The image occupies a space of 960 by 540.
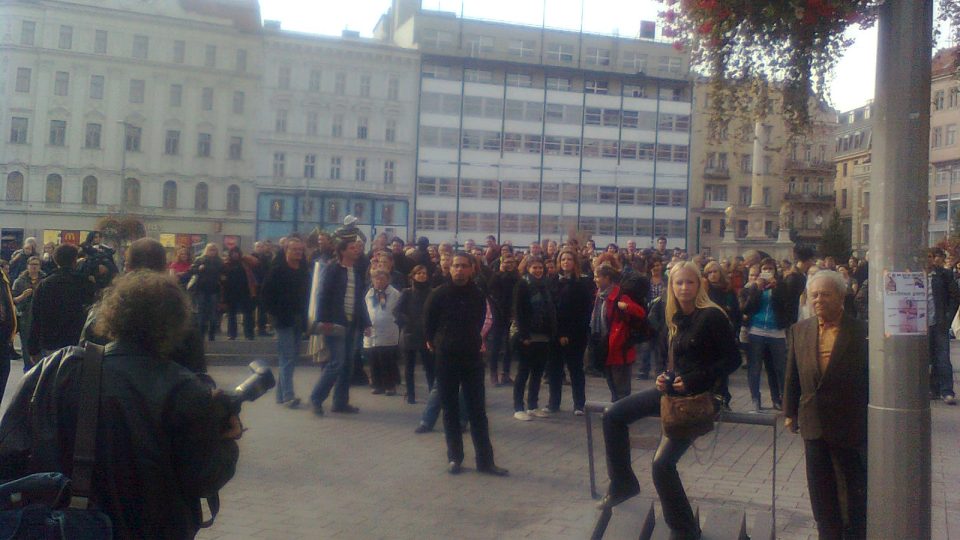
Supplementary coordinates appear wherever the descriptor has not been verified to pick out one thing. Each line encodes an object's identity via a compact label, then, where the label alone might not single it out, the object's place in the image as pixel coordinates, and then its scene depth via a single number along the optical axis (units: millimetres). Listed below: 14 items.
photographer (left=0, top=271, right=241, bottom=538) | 2654
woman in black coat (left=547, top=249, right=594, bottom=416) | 10555
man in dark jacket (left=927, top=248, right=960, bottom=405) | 11866
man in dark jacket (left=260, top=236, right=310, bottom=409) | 10609
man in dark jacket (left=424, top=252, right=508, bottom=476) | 7672
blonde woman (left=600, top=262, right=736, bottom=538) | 5262
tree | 37891
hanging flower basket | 4125
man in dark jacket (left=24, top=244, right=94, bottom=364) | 8414
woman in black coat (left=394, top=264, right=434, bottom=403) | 11414
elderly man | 4953
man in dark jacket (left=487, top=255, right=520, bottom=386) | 12609
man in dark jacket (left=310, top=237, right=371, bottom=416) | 10164
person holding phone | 10977
